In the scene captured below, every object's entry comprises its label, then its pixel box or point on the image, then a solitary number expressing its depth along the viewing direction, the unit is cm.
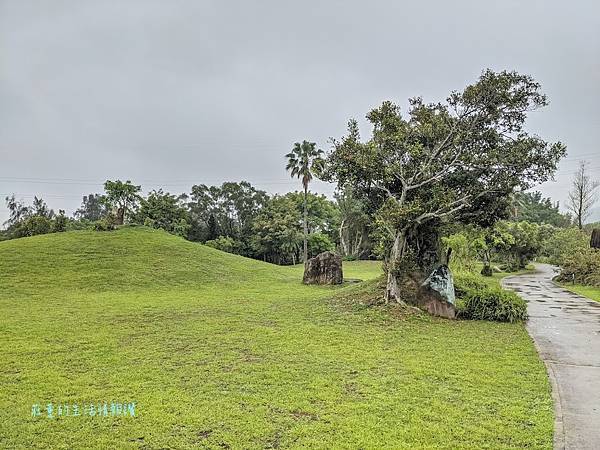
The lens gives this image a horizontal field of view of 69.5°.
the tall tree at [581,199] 4494
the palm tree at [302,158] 3656
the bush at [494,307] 1166
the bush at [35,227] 3475
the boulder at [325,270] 2192
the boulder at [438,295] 1191
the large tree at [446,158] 1195
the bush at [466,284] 1424
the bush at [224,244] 4258
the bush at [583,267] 2233
